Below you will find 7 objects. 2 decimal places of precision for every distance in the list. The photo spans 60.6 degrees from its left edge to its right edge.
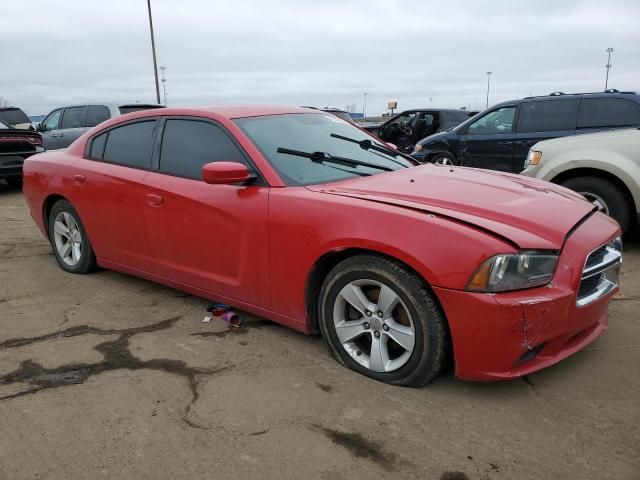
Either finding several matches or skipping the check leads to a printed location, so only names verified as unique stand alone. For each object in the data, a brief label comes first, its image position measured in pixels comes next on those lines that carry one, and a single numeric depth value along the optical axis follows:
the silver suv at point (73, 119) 11.63
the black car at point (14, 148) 9.97
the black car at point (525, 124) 7.17
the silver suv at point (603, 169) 5.38
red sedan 2.56
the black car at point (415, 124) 12.68
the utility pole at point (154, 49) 27.27
